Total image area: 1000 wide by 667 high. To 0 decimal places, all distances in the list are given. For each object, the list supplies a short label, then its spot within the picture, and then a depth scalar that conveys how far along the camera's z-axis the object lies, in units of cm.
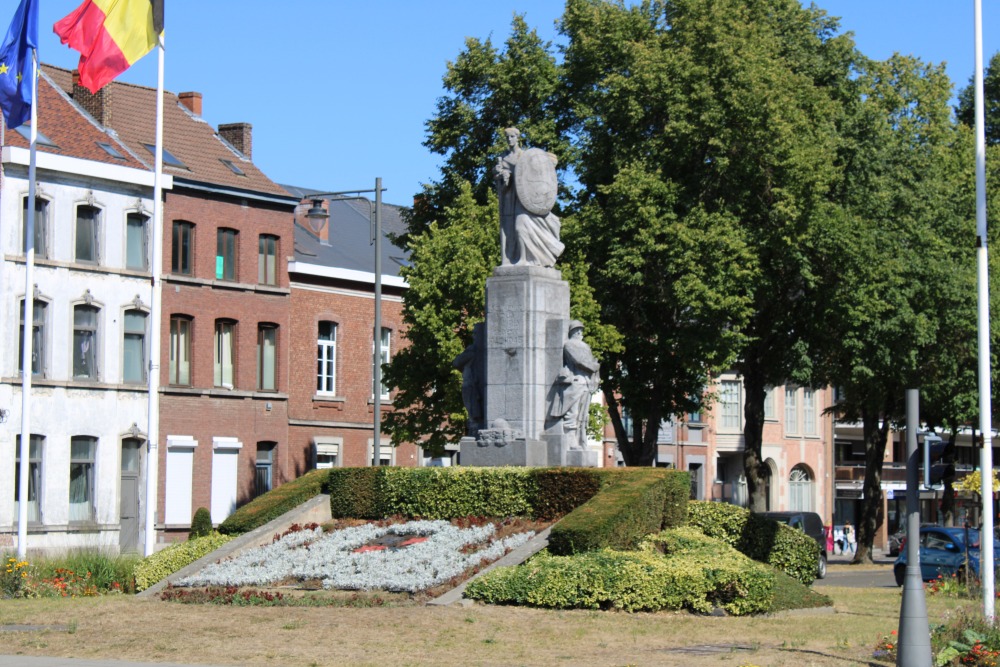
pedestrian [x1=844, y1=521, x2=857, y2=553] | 6719
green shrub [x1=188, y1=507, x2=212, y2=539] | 3999
